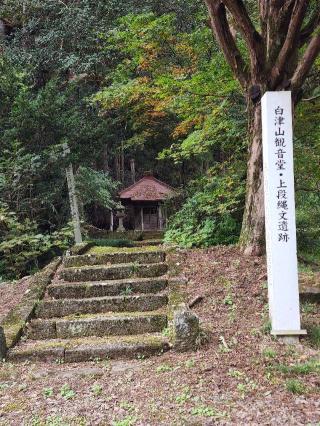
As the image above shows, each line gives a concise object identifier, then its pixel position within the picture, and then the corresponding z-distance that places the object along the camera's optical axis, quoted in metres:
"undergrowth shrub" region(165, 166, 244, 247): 7.88
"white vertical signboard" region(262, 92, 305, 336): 4.29
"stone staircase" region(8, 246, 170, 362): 4.59
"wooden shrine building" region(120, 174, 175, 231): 19.34
